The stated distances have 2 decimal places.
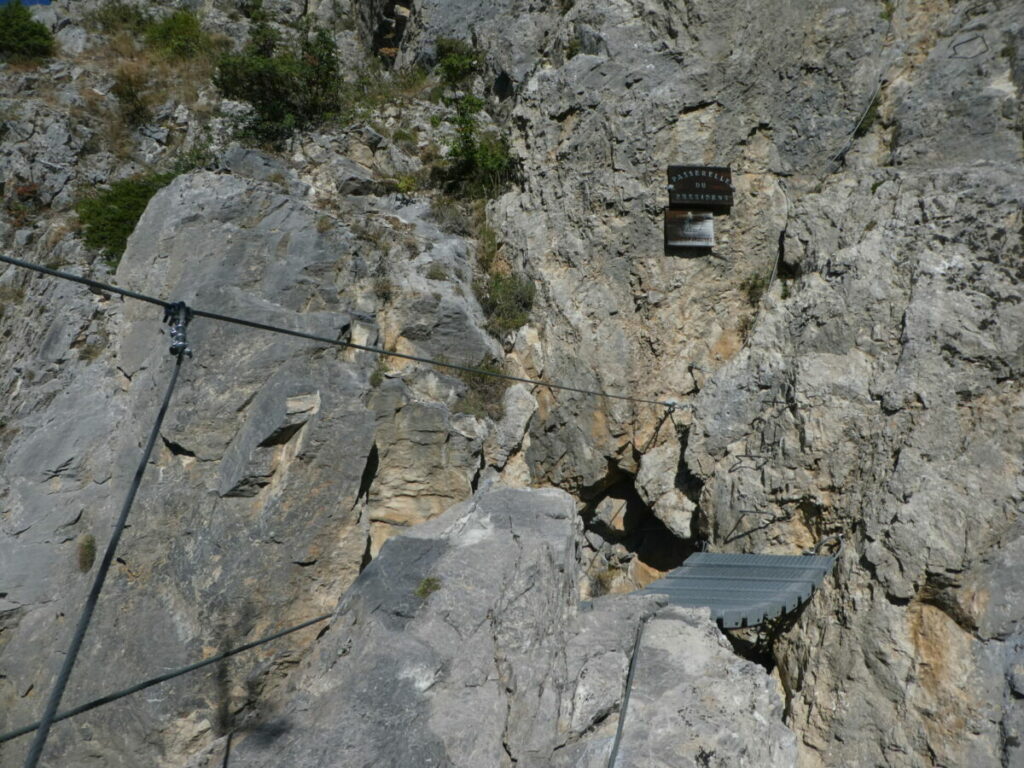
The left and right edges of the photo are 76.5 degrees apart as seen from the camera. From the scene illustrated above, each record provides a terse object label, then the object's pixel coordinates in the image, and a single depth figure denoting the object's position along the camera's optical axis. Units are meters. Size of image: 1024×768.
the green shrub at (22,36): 11.81
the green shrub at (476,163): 10.24
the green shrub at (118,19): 13.36
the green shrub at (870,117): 8.47
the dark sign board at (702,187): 8.80
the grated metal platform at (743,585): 5.61
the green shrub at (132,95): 11.30
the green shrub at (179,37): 12.91
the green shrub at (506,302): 9.09
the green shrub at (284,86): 10.63
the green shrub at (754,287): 8.64
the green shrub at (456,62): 12.00
